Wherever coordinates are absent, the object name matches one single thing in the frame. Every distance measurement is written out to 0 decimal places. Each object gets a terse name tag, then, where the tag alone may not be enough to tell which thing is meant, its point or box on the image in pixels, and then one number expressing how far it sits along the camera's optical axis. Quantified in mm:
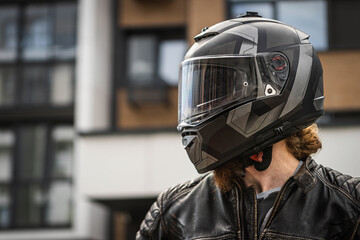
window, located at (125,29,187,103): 13000
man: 1964
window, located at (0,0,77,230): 13523
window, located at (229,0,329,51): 11789
